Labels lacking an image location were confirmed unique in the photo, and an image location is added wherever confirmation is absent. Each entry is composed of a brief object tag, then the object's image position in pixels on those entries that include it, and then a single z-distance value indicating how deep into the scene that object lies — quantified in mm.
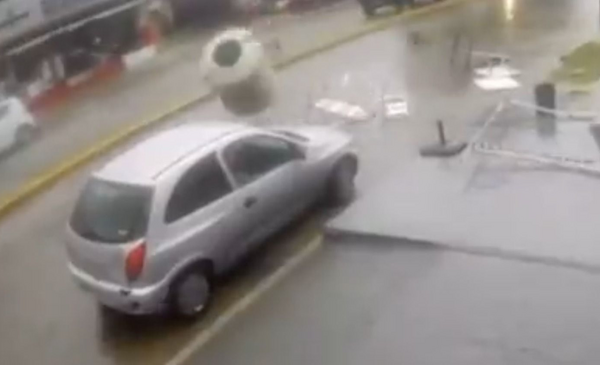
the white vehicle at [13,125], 15539
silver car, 9438
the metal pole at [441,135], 13219
